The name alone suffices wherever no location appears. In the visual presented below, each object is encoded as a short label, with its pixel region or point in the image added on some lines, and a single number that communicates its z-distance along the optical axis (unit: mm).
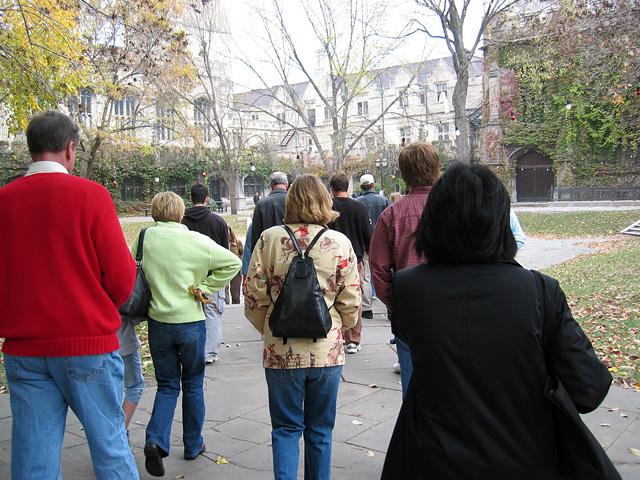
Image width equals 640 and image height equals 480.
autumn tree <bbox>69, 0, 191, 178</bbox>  11902
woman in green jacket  3543
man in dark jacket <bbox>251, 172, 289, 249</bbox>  5996
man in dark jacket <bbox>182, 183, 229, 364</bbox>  5707
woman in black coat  1727
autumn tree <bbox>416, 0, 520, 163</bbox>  20094
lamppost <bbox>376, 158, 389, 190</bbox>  35209
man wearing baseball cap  8023
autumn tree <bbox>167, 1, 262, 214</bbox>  28078
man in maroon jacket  3467
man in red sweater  2406
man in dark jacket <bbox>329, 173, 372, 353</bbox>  6711
